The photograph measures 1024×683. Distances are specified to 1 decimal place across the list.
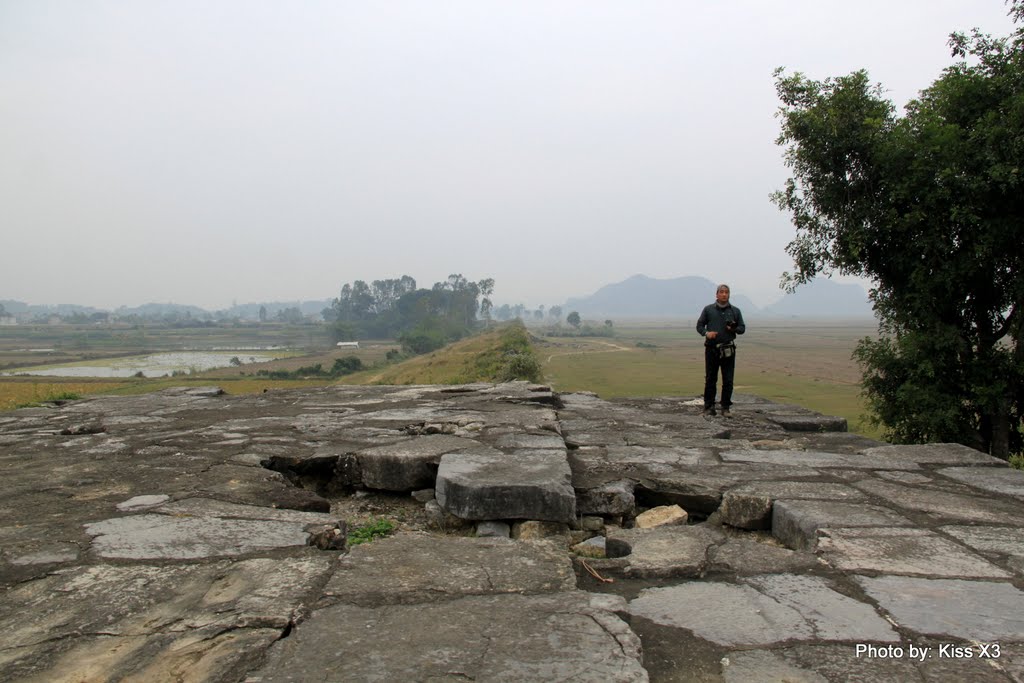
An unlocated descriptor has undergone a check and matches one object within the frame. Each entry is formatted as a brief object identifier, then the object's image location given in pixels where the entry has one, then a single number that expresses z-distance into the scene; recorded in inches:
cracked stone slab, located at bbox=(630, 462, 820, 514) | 141.3
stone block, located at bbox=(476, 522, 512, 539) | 125.3
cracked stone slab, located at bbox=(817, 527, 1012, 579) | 97.8
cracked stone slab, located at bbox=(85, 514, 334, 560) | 101.0
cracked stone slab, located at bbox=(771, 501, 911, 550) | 114.4
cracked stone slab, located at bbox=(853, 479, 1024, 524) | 123.7
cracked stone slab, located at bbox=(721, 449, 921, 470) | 166.9
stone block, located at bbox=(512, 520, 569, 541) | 122.6
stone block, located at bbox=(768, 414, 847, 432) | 251.9
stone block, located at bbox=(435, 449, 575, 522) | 124.8
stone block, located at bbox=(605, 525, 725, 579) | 99.0
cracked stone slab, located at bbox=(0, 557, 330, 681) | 69.3
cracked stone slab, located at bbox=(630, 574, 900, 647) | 78.4
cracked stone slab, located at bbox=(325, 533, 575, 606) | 87.4
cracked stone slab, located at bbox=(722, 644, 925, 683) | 68.8
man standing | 256.7
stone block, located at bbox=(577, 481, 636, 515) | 143.1
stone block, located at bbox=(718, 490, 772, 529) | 130.0
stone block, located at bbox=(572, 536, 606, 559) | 110.0
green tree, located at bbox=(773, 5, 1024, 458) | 262.1
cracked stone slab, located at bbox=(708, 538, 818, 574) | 100.3
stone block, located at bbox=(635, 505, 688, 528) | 133.9
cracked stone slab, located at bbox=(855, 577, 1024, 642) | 79.2
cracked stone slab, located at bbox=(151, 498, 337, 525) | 118.6
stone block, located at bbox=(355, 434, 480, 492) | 156.9
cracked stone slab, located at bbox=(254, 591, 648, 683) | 67.4
